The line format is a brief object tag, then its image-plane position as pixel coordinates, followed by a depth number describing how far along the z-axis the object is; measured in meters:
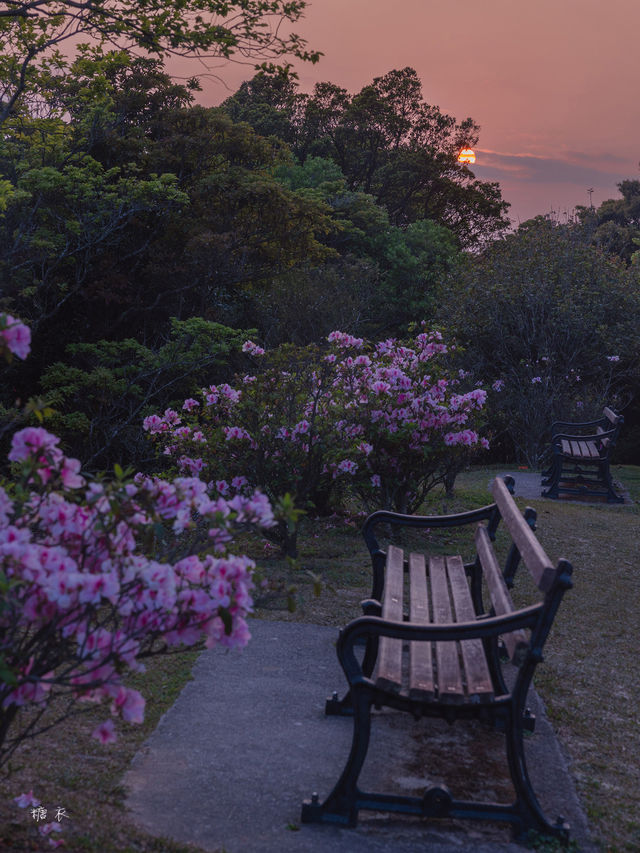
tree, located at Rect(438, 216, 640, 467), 15.82
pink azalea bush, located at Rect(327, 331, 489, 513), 7.72
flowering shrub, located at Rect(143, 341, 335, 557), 7.20
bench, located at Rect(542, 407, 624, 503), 11.52
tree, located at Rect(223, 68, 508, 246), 35.16
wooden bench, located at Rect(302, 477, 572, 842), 2.95
